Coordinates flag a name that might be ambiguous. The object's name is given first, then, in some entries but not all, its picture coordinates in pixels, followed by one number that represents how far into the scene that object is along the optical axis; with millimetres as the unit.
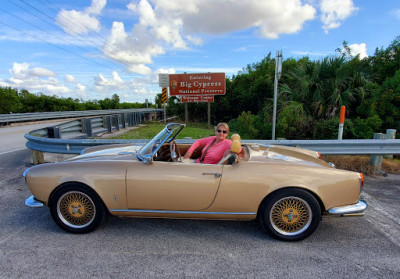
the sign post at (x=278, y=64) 6293
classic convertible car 2609
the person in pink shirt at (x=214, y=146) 3176
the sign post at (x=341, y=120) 5609
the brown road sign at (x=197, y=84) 14830
